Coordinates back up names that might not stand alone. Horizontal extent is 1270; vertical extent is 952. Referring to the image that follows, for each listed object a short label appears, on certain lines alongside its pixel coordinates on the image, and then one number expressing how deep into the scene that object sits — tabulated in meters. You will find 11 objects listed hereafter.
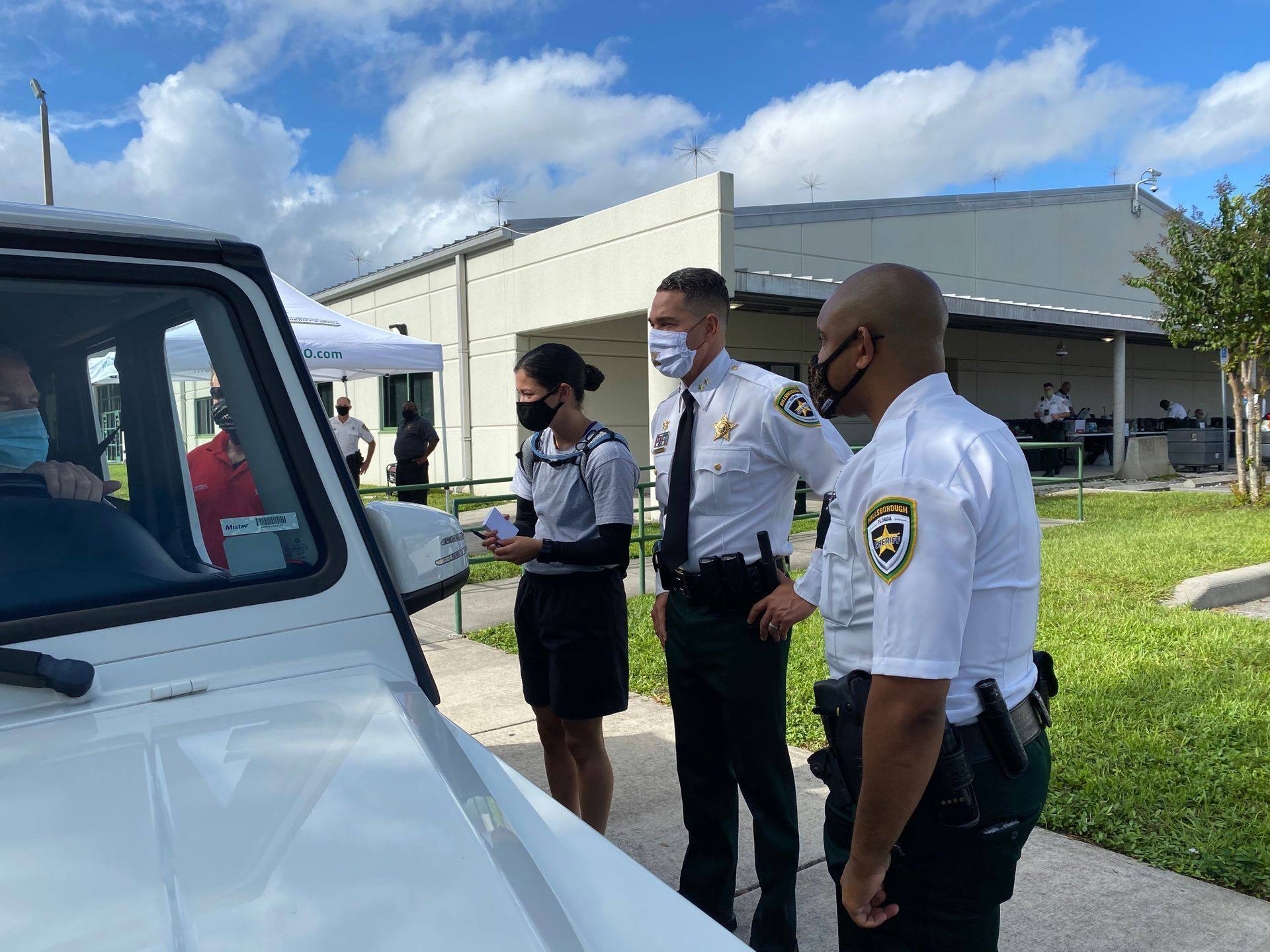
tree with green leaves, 12.84
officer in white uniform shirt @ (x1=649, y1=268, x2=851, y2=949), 2.85
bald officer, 1.57
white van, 1.01
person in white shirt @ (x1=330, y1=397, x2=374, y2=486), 12.29
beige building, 13.92
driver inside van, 1.73
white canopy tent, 10.23
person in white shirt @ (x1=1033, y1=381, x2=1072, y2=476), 20.98
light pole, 22.00
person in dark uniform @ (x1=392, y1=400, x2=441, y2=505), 12.98
